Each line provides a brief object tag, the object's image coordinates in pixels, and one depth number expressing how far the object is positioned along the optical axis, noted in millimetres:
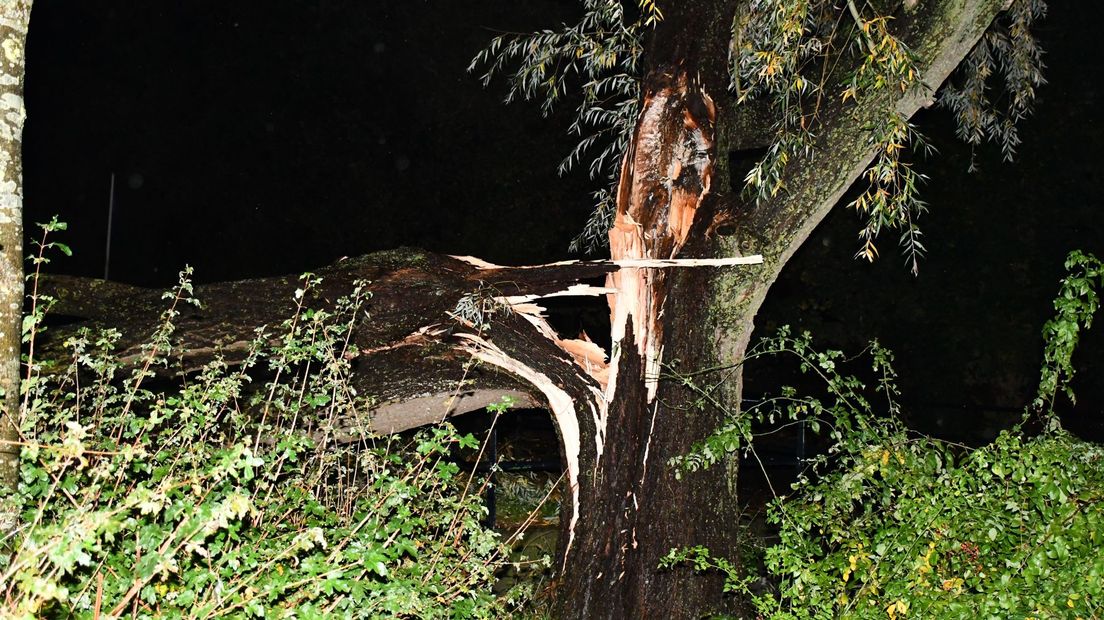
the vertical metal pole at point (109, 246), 19156
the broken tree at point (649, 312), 6250
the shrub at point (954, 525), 4426
